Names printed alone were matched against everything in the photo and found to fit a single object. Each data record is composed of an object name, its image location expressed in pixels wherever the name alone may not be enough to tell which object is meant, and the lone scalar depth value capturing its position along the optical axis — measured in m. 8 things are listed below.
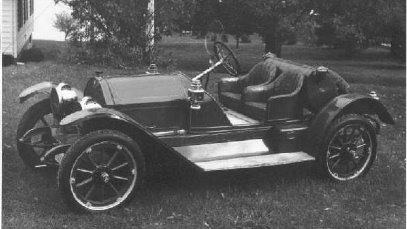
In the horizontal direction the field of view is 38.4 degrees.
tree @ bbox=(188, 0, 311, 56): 15.21
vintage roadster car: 4.66
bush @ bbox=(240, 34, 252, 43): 25.27
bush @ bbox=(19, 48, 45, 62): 14.85
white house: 14.02
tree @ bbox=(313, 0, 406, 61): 14.90
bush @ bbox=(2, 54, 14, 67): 13.47
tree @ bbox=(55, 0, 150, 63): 13.64
